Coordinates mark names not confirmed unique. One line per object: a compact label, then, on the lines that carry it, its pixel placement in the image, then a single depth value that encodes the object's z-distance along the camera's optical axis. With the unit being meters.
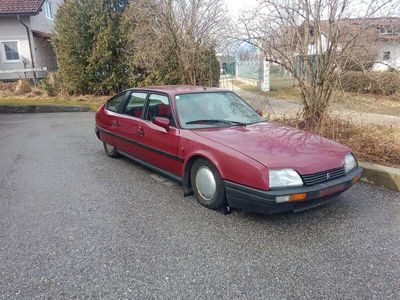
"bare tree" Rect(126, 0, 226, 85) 10.22
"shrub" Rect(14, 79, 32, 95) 16.48
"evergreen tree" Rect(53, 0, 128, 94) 14.02
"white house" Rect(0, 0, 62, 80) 19.78
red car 3.33
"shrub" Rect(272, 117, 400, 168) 5.27
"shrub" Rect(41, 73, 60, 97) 15.79
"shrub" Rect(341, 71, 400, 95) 6.28
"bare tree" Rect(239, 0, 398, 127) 5.94
